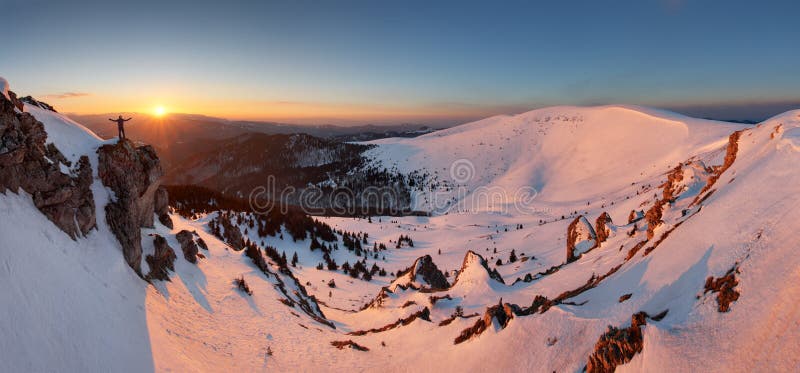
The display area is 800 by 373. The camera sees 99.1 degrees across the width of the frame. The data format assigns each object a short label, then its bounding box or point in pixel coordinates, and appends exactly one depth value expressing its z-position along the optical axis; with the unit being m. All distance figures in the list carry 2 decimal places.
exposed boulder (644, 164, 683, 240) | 16.58
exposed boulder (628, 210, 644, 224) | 25.02
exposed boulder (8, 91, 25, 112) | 11.44
